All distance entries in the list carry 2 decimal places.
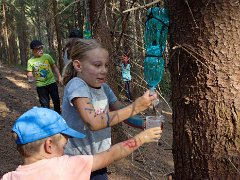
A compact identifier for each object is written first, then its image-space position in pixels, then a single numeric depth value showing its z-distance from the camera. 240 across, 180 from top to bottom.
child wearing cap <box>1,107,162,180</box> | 1.14
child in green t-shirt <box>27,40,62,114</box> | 4.21
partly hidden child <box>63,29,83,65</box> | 3.78
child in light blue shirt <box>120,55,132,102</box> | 6.39
